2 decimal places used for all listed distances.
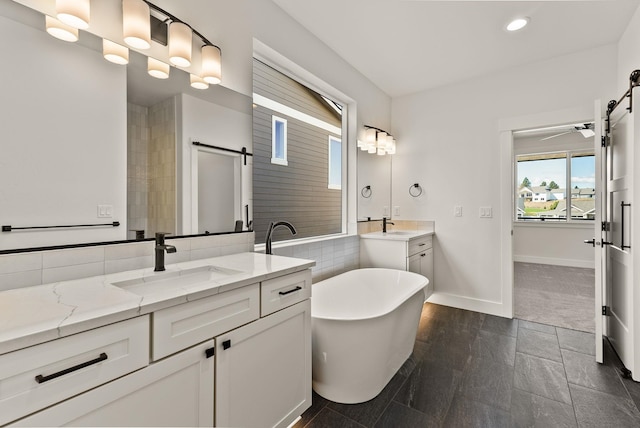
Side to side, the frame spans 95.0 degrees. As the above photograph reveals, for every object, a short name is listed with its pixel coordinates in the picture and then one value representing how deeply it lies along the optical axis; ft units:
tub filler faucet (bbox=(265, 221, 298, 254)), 6.68
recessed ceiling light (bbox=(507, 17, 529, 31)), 7.94
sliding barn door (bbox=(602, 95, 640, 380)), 6.63
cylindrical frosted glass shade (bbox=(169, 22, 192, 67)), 5.11
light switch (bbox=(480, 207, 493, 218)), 10.89
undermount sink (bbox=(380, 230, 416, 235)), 12.10
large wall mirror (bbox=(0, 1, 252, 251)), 3.70
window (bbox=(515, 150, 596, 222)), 18.49
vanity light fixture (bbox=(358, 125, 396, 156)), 11.28
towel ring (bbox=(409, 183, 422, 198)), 12.52
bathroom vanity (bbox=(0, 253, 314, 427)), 2.43
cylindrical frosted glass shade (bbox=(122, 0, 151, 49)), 4.54
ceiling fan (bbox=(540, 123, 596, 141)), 14.39
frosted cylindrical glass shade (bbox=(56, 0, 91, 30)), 3.92
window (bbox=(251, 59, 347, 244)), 9.91
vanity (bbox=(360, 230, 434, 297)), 10.01
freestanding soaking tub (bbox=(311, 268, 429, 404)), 5.72
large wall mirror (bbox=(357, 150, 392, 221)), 11.23
